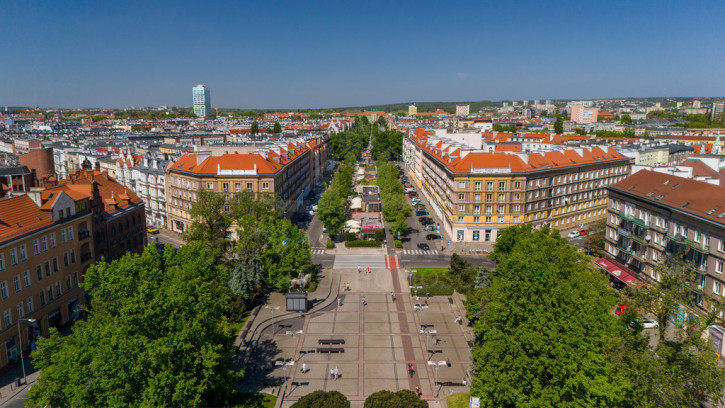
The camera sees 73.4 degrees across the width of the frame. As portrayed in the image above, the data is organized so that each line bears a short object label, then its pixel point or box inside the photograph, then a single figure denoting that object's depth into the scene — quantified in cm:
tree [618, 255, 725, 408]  3111
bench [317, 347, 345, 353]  4888
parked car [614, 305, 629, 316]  5800
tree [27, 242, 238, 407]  2992
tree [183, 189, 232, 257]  6506
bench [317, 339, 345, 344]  5040
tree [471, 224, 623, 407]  3216
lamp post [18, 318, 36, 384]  4317
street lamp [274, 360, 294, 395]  4343
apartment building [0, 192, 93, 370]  4559
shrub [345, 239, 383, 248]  8731
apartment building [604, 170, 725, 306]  5088
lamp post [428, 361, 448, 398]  4322
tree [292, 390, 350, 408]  3634
